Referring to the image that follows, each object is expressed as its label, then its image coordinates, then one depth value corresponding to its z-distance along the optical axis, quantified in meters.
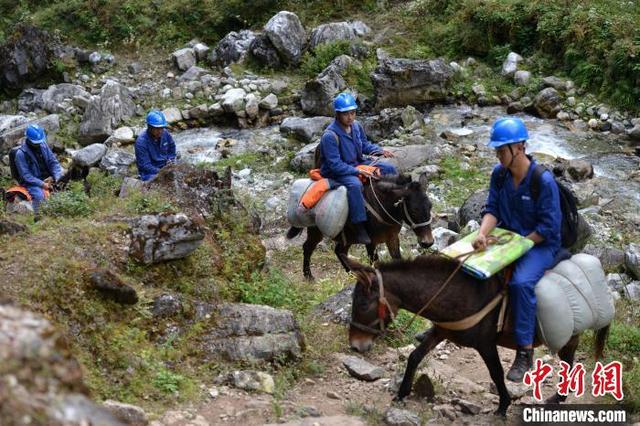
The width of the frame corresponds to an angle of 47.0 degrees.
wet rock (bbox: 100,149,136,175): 15.32
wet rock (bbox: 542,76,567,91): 17.44
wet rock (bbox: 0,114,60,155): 16.59
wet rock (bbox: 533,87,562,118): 16.86
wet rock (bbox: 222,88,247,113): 18.00
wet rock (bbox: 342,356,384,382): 6.70
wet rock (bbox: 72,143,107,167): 15.92
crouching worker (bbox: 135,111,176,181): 10.84
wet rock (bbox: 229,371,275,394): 6.03
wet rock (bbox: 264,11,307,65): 19.89
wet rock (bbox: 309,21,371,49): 20.05
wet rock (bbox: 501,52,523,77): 18.31
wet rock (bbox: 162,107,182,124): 18.23
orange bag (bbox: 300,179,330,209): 9.11
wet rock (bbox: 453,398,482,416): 6.22
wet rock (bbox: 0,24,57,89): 20.33
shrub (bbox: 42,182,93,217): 8.03
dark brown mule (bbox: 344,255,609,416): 5.79
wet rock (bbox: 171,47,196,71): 20.45
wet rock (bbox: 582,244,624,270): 10.68
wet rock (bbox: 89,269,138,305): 6.11
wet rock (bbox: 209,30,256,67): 20.28
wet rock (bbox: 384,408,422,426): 5.61
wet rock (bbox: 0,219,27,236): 6.83
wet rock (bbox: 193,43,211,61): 20.84
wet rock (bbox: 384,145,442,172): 14.48
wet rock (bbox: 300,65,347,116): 17.69
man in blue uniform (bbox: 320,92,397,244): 8.95
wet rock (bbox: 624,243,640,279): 10.30
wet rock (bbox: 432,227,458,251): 11.05
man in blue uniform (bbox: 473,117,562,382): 5.77
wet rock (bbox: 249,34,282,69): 19.91
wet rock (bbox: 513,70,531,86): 17.92
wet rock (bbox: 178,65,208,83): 19.73
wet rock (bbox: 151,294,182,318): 6.45
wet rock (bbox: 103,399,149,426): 4.88
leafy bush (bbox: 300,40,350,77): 19.47
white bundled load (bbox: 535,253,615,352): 5.86
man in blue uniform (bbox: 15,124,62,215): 10.89
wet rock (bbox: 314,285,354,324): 7.71
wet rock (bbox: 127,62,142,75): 20.70
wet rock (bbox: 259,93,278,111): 18.12
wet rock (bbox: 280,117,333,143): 16.53
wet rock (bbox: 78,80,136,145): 17.59
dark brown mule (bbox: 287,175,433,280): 8.93
